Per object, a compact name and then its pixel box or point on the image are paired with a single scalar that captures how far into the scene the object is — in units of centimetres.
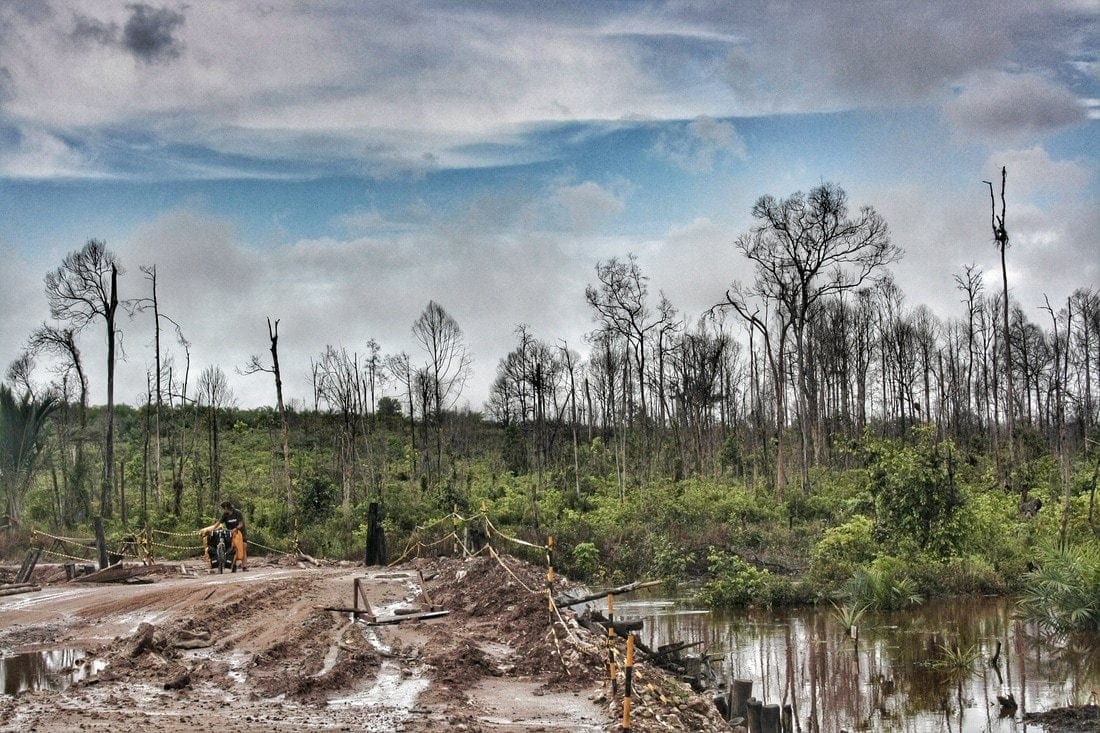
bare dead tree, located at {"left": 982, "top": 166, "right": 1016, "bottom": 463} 3217
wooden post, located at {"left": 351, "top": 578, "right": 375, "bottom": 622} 1743
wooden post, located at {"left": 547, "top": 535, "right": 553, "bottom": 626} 1532
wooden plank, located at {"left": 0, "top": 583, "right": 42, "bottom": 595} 2353
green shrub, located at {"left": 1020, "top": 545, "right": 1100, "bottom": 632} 1966
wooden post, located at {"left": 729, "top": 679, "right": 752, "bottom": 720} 1209
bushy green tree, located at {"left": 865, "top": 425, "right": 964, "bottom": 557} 2586
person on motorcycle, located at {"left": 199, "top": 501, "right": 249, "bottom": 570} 2667
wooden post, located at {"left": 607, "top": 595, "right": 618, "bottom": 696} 1170
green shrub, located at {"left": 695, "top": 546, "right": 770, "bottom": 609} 2531
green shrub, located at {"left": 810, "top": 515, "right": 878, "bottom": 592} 2741
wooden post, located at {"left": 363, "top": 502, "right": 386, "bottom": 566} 2886
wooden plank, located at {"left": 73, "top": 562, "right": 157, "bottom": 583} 2523
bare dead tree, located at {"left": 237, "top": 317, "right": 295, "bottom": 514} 3796
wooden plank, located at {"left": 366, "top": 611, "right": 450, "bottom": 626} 1722
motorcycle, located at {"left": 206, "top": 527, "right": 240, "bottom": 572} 2686
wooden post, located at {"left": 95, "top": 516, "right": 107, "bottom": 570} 2652
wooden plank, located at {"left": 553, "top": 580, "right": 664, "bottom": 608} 1625
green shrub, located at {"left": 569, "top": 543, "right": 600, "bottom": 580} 3011
